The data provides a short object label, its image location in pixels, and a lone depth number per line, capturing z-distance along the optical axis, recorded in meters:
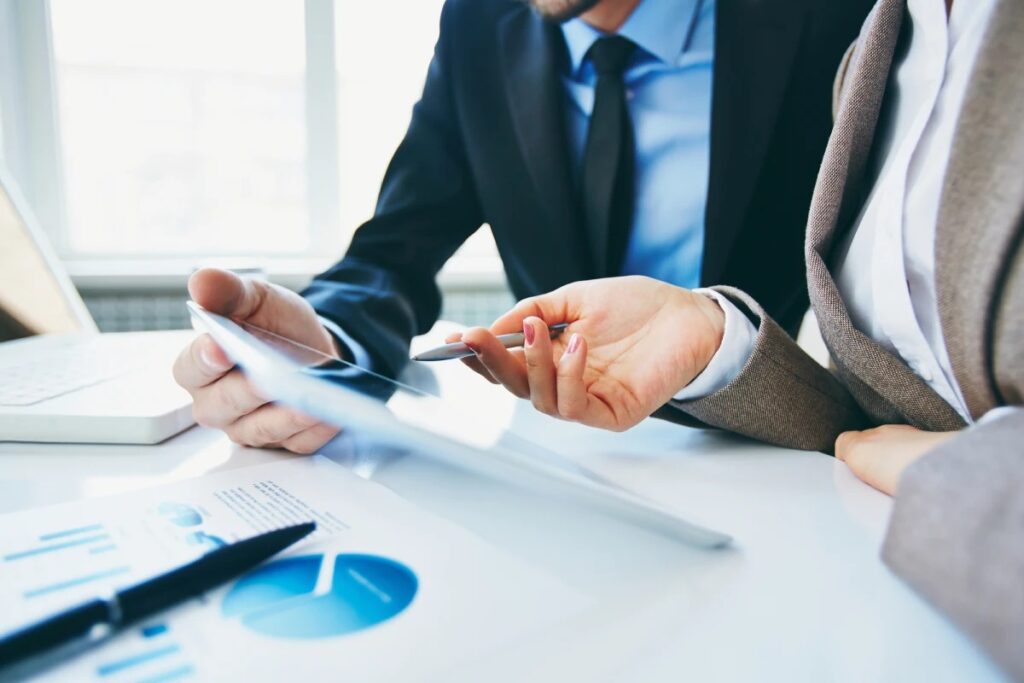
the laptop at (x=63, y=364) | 0.41
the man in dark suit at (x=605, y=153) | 0.75
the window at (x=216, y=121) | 1.56
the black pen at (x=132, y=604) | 0.19
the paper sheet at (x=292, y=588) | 0.20
